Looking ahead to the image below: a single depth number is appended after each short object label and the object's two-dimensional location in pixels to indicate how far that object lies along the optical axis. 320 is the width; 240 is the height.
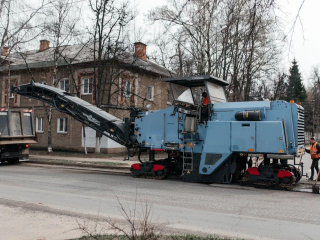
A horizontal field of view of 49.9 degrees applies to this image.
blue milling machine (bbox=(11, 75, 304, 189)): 10.64
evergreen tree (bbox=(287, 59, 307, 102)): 61.02
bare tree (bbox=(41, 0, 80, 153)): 23.88
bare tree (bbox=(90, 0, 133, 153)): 23.84
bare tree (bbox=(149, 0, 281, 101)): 21.34
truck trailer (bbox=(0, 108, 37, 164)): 17.16
